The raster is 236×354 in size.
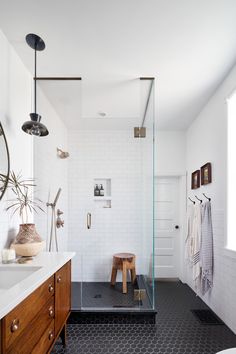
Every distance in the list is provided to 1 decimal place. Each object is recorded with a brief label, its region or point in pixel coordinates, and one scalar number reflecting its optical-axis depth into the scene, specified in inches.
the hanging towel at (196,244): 135.0
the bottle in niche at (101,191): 161.1
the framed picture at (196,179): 153.6
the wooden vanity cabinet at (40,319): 48.7
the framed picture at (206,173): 131.0
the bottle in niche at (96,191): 159.2
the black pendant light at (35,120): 86.0
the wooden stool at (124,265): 146.9
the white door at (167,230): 186.5
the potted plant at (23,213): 86.1
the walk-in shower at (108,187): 128.6
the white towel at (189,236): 149.0
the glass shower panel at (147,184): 124.5
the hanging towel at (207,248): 125.1
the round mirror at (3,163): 83.0
